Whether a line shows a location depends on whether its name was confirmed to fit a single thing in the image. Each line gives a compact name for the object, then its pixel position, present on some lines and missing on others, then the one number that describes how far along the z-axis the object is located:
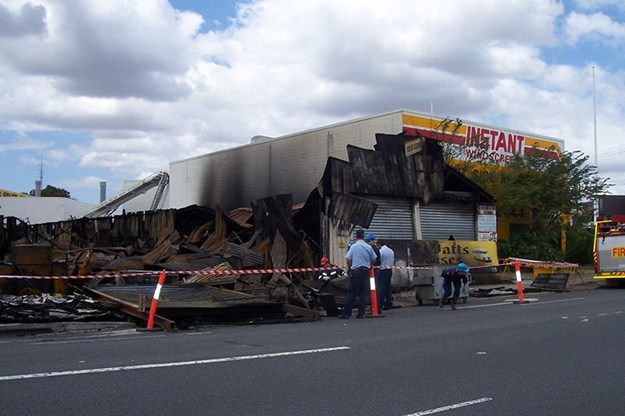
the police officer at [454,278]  16.72
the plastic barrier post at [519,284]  17.72
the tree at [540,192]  30.03
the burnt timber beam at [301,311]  13.85
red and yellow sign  29.23
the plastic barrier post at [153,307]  12.18
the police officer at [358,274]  14.21
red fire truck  23.08
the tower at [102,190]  74.44
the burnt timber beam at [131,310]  12.12
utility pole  34.12
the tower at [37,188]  73.37
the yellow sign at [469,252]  23.94
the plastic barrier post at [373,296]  14.80
